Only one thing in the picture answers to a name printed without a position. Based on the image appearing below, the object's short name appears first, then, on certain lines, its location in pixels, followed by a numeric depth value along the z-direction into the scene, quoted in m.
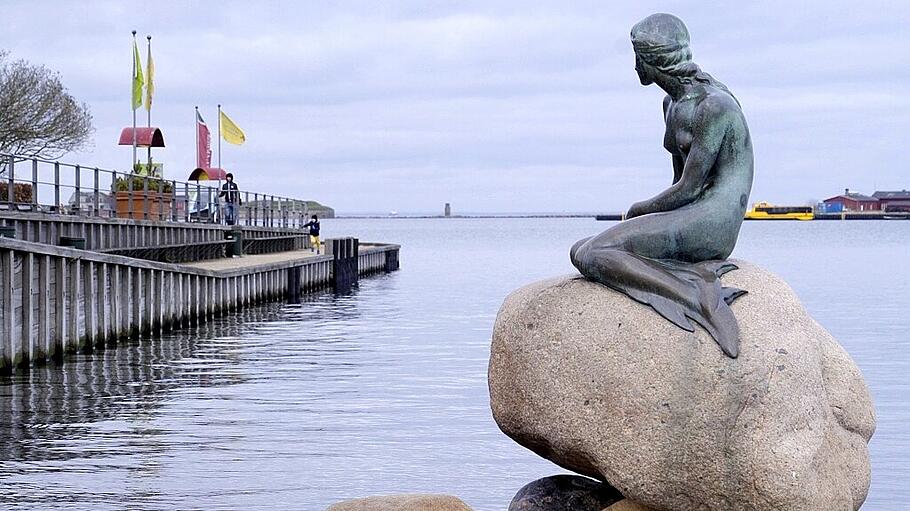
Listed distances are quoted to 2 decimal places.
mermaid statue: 10.36
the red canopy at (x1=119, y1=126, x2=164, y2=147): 55.06
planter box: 39.47
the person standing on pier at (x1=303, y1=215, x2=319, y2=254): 56.66
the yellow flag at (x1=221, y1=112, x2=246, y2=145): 68.38
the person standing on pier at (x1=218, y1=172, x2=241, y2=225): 51.97
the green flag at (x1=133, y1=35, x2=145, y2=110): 54.59
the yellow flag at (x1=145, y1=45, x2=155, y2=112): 57.28
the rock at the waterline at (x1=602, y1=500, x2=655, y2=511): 10.30
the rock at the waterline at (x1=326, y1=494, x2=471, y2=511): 10.61
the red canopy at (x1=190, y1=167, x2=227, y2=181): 63.50
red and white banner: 63.28
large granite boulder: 9.72
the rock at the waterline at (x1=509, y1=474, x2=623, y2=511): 10.98
